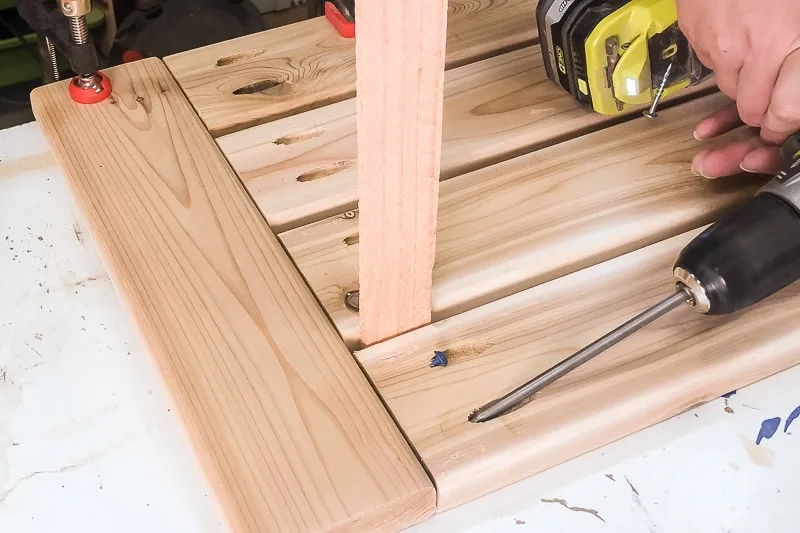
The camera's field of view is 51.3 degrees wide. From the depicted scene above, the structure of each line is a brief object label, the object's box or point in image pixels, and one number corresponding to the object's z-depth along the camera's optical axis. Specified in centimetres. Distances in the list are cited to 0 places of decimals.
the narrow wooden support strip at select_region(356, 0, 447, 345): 45
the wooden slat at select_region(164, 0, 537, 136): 82
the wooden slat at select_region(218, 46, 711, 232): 72
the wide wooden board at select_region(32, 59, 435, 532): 52
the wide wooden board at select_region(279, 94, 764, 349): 66
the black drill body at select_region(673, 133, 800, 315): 58
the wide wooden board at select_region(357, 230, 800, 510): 55
